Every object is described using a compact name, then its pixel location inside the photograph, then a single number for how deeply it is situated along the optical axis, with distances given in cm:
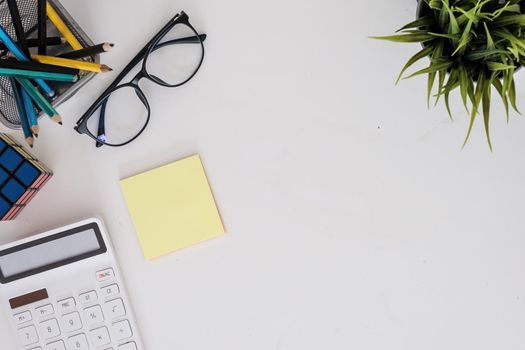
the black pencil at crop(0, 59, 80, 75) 56
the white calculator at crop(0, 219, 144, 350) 69
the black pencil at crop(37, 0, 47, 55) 57
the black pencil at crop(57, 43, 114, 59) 58
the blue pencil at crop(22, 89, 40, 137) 61
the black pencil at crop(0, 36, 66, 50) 61
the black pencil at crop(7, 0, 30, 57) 56
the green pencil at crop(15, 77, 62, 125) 60
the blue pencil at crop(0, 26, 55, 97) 55
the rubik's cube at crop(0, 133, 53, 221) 64
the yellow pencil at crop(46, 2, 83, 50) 60
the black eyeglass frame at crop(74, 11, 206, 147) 67
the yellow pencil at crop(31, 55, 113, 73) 58
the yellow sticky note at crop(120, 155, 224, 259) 70
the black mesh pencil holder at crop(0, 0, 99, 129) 63
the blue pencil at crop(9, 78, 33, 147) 60
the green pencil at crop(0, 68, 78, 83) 56
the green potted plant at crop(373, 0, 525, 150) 51
